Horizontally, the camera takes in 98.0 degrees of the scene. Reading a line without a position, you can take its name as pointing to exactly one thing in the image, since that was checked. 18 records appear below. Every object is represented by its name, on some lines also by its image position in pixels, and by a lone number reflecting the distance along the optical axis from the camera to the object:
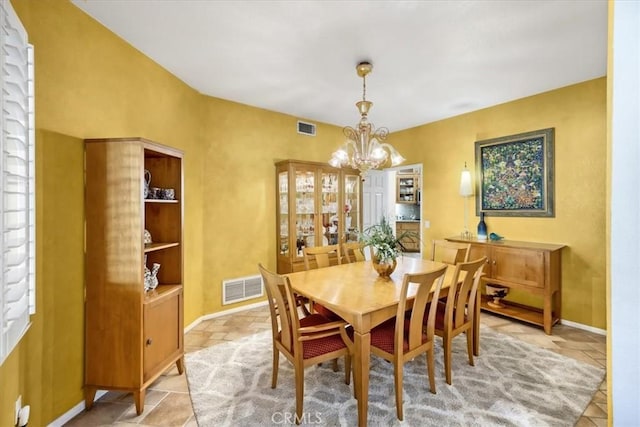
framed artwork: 3.39
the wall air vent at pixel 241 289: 3.67
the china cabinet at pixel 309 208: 3.97
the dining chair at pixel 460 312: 2.16
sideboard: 3.05
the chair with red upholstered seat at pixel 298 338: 1.81
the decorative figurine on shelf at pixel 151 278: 2.19
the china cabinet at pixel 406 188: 8.27
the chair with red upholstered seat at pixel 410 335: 1.83
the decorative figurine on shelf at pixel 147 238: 2.29
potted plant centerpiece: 2.46
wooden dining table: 1.73
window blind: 1.16
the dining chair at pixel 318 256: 3.07
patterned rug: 1.86
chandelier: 2.77
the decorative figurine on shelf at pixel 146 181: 2.19
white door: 5.17
